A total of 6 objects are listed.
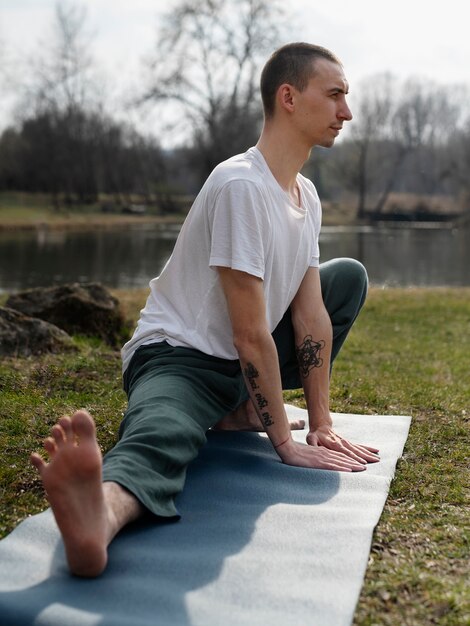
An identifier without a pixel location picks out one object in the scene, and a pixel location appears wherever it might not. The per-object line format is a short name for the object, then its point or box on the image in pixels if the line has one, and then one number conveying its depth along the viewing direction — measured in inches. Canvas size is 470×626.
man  101.6
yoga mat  69.2
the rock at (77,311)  215.6
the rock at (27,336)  182.1
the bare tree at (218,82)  997.8
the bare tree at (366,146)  1818.4
